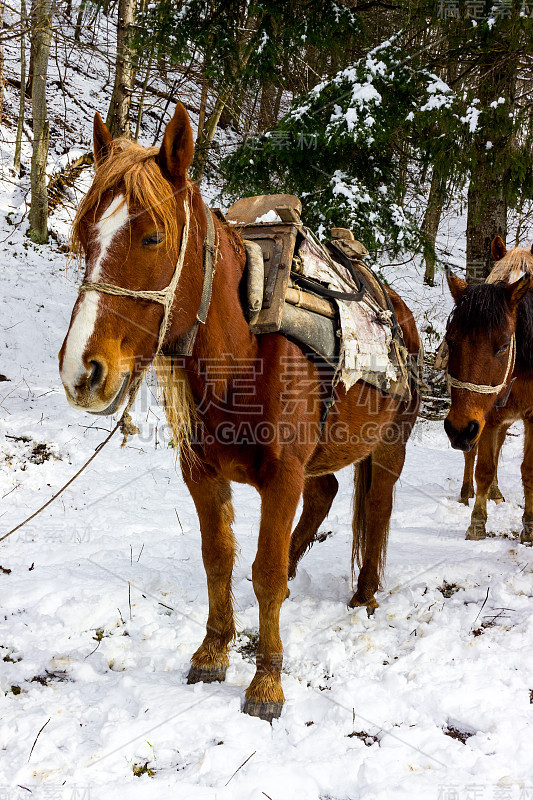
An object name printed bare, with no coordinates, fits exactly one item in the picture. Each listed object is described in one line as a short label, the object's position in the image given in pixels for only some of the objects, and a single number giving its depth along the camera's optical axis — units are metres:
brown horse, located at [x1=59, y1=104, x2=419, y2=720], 1.80
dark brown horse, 3.56
